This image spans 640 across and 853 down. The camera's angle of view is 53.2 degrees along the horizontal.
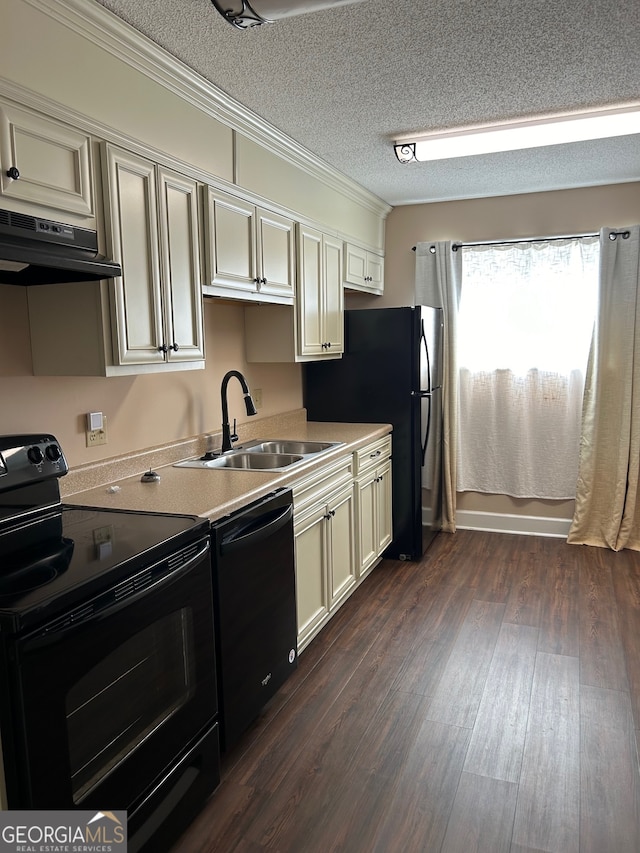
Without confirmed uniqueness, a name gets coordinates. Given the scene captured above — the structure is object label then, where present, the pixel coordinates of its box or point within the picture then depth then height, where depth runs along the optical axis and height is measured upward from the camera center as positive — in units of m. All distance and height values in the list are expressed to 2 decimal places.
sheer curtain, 4.45 -0.09
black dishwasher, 2.11 -0.91
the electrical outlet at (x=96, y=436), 2.43 -0.31
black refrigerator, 4.05 -0.25
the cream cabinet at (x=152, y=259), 2.09 +0.33
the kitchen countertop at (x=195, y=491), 2.18 -0.51
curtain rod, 4.23 +0.75
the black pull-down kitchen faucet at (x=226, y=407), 3.05 -0.26
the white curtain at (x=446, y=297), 4.65 +0.38
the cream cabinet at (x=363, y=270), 4.15 +0.56
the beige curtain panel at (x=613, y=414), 4.25 -0.46
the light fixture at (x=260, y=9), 1.67 +0.91
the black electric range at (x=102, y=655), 1.35 -0.73
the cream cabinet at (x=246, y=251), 2.62 +0.45
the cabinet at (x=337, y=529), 2.84 -0.91
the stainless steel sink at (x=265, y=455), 3.04 -0.52
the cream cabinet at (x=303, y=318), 3.43 +0.19
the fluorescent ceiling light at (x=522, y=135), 2.97 +1.05
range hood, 1.55 +0.26
